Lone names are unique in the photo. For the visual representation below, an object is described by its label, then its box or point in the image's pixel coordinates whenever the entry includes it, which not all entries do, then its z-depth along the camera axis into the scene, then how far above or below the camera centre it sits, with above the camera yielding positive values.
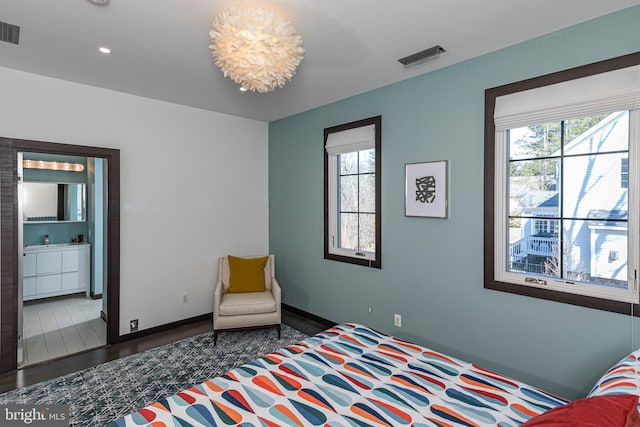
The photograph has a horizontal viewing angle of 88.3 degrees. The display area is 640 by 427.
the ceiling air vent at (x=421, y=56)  2.55 +1.25
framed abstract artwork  2.91 +0.21
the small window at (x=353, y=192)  3.51 +0.23
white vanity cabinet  4.79 -0.89
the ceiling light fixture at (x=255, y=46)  1.64 +0.87
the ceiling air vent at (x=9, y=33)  2.22 +1.24
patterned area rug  2.42 -1.41
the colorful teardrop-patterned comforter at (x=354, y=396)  1.36 -0.85
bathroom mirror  5.02 +0.15
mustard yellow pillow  3.89 -0.76
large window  2.08 +0.19
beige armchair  3.48 -1.06
